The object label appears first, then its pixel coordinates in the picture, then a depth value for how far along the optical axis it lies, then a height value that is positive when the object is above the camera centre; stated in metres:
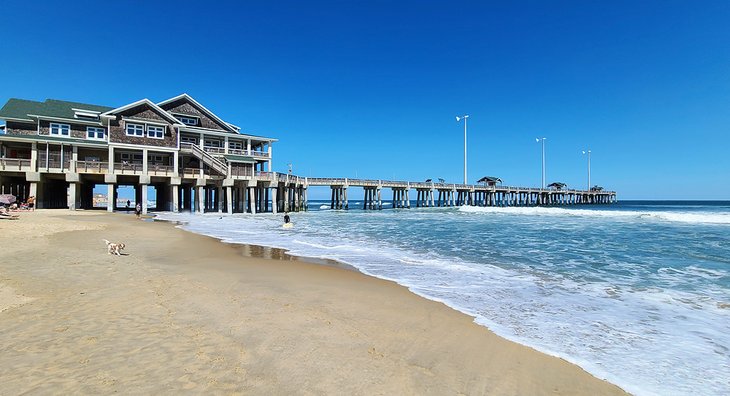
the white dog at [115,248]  10.35 -1.31
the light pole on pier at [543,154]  76.19 +9.99
